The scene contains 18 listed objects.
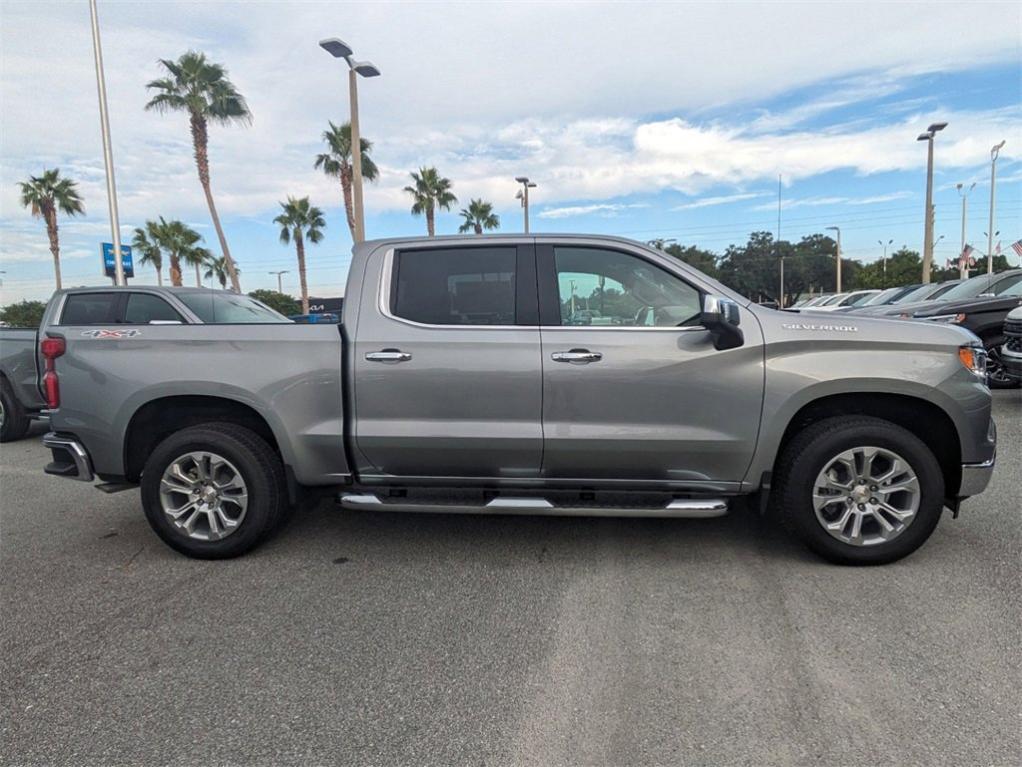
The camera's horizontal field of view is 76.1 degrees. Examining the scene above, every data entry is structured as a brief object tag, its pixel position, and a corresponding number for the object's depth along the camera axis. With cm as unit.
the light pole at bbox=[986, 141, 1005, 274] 3459
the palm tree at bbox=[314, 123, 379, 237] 2989
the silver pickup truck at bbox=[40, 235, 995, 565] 363
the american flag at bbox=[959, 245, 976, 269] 3444
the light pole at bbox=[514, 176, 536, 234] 2464
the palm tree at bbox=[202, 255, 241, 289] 6481
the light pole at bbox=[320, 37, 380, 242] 1318
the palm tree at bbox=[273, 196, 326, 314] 4366
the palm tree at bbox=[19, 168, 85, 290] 3850
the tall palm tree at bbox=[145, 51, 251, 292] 2444
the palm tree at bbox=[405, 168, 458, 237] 3588
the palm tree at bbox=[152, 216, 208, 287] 4809
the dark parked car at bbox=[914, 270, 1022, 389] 933
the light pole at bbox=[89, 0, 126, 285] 1486
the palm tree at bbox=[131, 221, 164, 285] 5166
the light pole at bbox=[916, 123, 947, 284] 2305
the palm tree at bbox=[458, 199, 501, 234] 4275
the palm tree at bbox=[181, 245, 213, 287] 5019
